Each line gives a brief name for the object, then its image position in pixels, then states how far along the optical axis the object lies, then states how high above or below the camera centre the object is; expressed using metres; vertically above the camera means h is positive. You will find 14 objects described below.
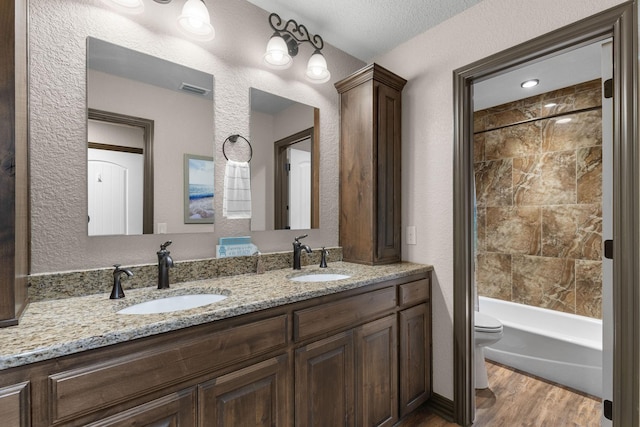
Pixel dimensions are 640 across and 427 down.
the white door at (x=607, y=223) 1.45 -0.05
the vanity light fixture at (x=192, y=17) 1.40 +0.96
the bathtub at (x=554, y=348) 2.19 -1.07
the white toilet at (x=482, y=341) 2.22 -0.93
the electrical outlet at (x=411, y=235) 2.15 -0.15
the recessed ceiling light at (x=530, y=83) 2.72 +1.18
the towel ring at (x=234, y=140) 1.72 +0.42
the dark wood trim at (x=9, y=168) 0.87 +0.14
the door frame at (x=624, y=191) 1.34 +0.10
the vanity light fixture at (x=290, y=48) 1.83 +1.03
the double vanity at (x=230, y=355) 0.78 -0.47
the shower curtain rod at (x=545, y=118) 2.73 +0.94
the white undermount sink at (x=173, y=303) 1.25 -0.39
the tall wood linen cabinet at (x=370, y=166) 2.03 +0.34
